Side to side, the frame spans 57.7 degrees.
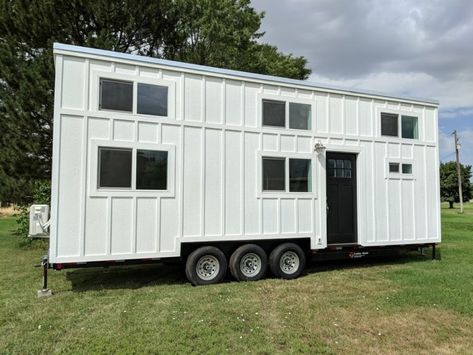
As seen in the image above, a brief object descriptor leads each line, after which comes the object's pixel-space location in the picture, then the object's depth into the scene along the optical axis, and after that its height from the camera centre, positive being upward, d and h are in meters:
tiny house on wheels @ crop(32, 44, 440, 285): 6.81 +0.53
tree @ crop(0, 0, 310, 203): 12.43 +4.75
